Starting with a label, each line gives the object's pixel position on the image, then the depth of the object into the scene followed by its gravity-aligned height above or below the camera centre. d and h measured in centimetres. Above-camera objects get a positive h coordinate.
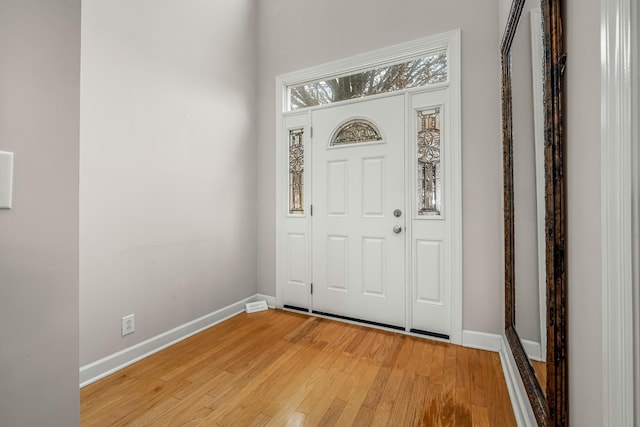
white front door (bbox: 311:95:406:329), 249 +3
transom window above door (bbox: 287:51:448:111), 241 +117
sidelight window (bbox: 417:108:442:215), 235 +40
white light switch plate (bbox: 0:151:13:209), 61 +7
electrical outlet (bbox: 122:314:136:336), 196 -72
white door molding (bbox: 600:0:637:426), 60 +1
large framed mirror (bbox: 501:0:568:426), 91 +5
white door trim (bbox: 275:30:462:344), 224 +90
